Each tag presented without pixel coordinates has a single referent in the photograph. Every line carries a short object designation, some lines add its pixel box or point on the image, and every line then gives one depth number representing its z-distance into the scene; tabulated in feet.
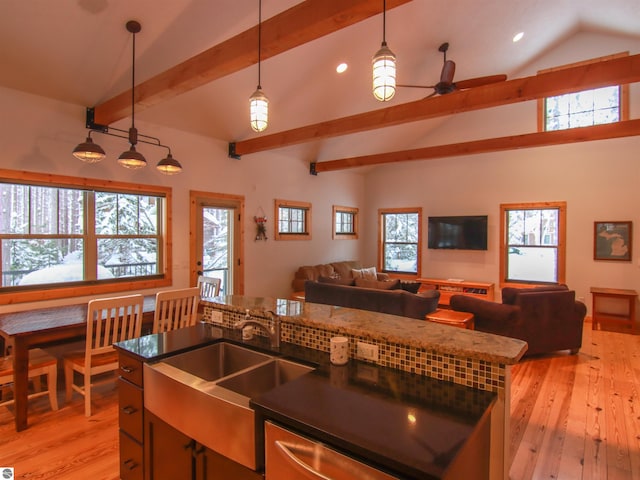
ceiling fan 12.52
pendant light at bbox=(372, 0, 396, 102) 7.06
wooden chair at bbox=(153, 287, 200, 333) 10.86
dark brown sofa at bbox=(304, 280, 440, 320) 13.25
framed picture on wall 19.43
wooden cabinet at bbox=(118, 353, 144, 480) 6.01
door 17.01
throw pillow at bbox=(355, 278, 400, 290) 14.71
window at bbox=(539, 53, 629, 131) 19.57
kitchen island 3.38
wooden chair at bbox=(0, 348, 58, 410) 9.35
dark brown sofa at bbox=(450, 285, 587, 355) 13.91
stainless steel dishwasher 3.41
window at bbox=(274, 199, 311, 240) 21.50
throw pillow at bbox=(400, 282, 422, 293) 14.82
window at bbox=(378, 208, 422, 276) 26.81
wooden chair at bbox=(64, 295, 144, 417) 9.59
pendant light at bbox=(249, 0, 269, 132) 8.16
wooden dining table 8.96
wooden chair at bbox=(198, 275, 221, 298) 14.15
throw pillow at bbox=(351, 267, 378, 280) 23.17
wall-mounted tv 23.59
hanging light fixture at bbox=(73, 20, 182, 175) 10.31
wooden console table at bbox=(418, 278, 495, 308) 22.71
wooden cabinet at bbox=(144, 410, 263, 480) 4.68
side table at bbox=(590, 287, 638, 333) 18.49
